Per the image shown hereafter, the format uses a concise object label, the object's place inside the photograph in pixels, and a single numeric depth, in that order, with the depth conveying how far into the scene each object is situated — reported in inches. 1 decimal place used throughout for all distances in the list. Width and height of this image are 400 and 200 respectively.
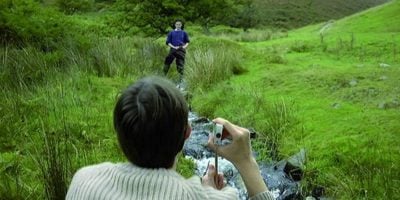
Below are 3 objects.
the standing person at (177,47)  471.2
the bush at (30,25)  372.8
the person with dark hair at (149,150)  71.1
